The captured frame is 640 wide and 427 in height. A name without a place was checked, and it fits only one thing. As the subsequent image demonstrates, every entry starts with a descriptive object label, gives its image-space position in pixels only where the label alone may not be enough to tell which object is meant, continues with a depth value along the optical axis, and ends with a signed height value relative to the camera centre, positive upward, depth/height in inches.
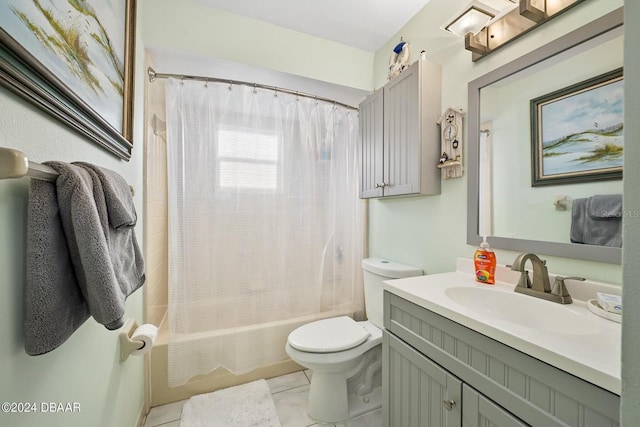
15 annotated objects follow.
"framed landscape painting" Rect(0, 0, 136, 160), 17.7 +14.8
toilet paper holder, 42.3 -21.8
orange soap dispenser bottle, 44.0 -9.0
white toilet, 53.1 -30.5
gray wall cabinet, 55.1 +19.0
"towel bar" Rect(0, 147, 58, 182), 13.0 +2.7
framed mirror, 33.8 +12.0
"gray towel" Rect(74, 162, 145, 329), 23.7 -0.7
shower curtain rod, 60.9 +33.7
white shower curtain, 61.0 -2.1
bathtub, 60.7 -41.1
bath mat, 54.5 -44.6
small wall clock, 52.2 +15.0
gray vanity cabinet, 22.3 -18.8
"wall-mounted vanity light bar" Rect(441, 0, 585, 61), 38.9 +32.9
